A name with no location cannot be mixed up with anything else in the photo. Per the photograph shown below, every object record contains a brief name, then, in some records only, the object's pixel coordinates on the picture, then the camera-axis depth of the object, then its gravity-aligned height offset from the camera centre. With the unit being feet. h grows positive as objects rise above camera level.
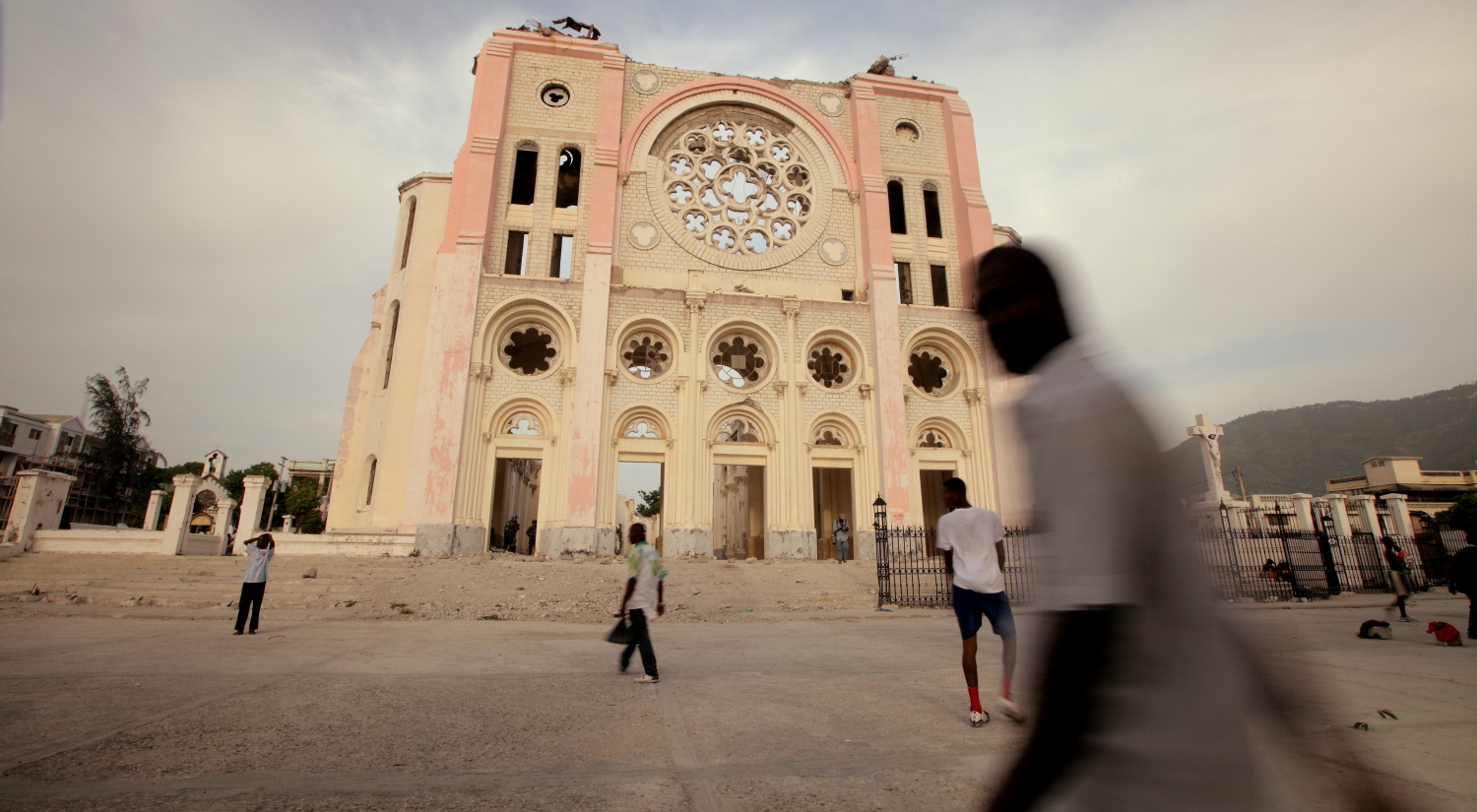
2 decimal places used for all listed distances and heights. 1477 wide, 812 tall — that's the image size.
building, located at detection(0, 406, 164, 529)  126.52 +21.18
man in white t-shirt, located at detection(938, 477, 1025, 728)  12.01 -0.44
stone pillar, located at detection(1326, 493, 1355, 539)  53.36 +2.85
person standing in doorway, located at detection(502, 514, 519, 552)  69.21 +1.90
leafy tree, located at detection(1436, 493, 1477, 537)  95.96 +6.69
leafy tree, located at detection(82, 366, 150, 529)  109.60 +19.27
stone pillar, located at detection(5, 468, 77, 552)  46.11 +3.54
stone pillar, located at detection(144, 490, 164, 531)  55.16 +3.66
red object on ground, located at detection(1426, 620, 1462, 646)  18.28 -2.26
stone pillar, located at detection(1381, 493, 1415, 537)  54.80 +3.11
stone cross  61.31 +9.55
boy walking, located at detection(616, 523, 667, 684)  15.23 -0.94
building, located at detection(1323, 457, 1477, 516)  131.95 +14.49
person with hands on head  23.35 -0.91
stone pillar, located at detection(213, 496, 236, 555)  51.70 +2.86
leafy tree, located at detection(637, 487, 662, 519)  173.78 +13.04
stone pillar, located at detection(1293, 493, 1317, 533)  52.14 +3.21
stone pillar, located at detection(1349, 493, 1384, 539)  53.31 +3.55
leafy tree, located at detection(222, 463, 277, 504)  156.44 +18.05
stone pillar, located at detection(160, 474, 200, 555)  46.68 +2.60
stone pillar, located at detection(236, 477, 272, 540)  49.21 +3.66
